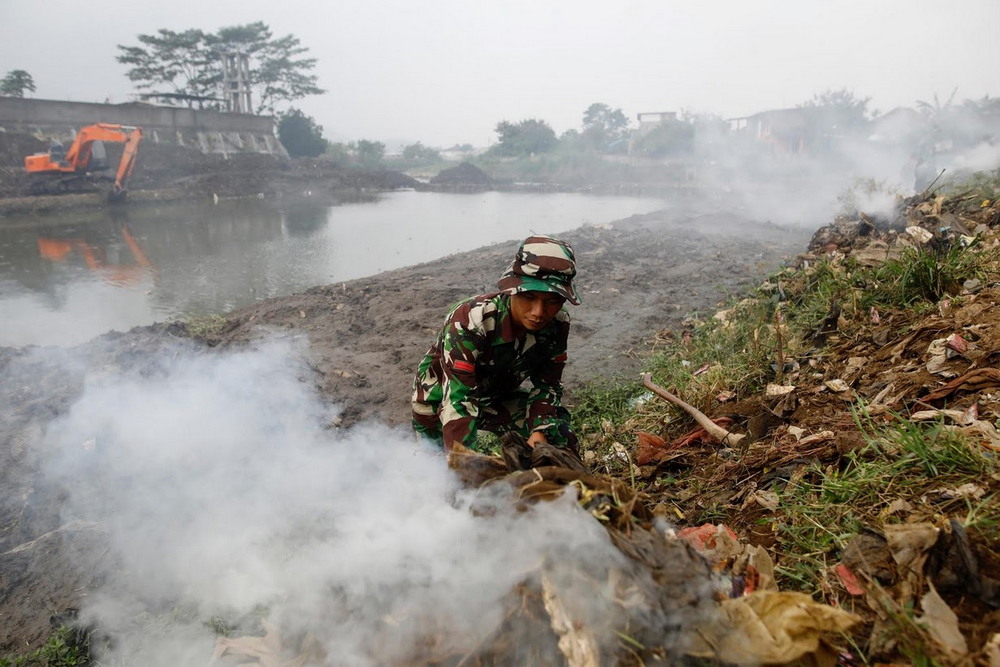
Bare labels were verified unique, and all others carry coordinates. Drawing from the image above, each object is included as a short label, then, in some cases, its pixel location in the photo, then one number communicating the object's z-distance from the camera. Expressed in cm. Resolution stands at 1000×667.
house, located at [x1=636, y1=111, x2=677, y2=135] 4244
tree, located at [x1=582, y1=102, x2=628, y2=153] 4534
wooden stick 297
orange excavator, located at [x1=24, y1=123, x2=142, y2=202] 1773
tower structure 3584
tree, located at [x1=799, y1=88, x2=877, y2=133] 3259
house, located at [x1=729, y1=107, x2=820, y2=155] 3048
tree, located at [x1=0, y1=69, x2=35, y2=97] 3170
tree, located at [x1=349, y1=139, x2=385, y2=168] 4091
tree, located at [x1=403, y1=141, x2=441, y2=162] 5156
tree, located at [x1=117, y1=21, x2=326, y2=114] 3406
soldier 211
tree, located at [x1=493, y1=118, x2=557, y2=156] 4422
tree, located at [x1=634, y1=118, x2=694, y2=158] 3841
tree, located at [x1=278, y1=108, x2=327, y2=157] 3544
